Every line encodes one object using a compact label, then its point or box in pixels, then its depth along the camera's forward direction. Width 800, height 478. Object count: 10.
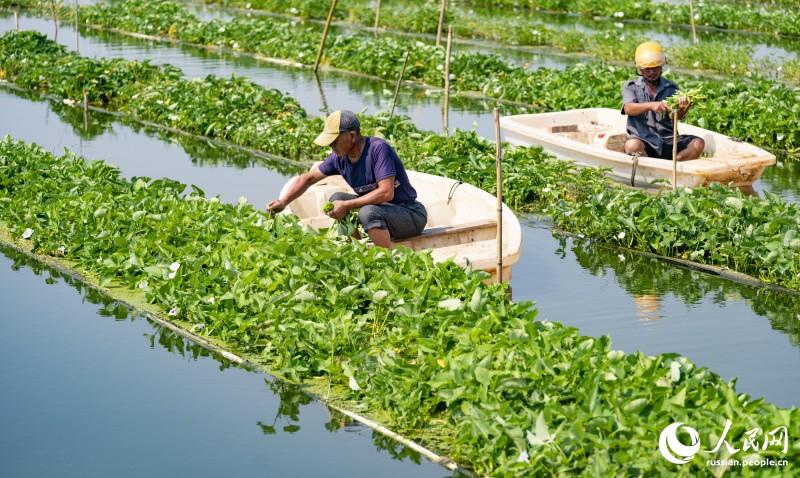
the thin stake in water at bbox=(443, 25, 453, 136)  13.71
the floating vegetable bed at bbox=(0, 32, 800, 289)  9.19
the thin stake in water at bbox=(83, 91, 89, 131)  16.00
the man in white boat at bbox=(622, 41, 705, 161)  11.37
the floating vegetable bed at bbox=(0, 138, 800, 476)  5.50
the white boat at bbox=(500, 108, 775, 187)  11.14
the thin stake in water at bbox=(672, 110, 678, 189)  10.38
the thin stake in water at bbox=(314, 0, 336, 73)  18.30
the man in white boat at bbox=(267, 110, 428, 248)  8.52
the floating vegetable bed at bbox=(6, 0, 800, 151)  13.60
